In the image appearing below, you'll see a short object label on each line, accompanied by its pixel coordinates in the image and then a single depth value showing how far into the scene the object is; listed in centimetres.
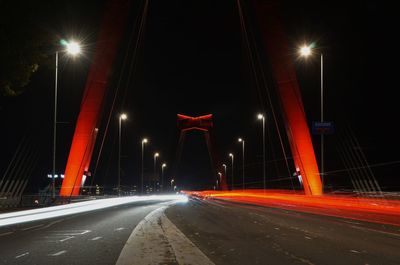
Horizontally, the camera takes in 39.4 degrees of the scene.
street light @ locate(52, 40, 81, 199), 2999
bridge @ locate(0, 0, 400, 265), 1201
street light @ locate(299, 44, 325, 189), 3825
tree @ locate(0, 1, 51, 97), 1884
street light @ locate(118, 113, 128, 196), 6316
